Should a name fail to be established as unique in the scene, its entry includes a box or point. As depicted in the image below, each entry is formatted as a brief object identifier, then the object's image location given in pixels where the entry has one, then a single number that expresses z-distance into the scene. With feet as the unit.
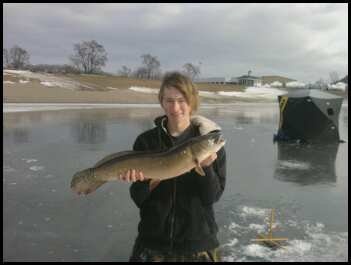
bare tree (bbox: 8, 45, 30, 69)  304.09
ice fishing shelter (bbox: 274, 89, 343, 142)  51.90
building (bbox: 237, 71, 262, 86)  416.67
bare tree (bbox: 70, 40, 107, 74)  315.78
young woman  9.41
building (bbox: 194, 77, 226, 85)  428.15
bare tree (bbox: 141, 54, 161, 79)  350.41
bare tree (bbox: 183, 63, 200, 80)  380.27
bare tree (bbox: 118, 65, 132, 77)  355.44
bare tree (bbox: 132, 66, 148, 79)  350.23
